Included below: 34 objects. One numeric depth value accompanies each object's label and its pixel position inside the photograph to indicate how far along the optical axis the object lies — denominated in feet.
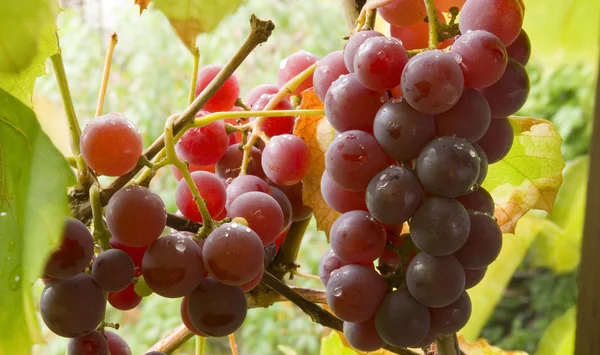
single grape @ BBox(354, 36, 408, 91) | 1.04
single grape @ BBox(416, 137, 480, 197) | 0.99
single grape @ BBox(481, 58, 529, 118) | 1.13
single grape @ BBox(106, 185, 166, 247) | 1.03
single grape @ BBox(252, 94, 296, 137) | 1.41
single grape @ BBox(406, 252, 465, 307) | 1.04
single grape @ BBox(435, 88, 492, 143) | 1.04
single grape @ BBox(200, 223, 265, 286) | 1.04
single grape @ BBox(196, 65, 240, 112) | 1.40
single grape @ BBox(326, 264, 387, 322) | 1.10
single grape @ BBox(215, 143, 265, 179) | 1.38
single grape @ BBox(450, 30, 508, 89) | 1.03
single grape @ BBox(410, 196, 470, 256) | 1.01
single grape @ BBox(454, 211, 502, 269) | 1.08
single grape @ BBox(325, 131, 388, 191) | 1.07
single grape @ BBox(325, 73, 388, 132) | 1.08
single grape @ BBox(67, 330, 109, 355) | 1.11
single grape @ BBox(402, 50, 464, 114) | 1.00
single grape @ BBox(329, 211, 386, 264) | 1.12
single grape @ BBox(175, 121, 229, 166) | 1.31
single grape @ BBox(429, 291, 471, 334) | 1.10
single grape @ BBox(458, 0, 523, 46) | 1.09
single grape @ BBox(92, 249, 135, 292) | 1.05
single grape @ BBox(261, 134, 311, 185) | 1.27
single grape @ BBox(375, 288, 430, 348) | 1.06
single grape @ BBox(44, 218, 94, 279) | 0.99
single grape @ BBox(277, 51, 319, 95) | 1.45
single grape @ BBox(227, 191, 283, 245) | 1.16
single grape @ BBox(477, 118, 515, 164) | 1.17
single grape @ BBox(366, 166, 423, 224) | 1.02
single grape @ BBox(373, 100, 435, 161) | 1.03
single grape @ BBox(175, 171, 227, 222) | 1.20
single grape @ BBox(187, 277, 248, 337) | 1.08
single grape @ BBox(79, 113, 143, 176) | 1.06
